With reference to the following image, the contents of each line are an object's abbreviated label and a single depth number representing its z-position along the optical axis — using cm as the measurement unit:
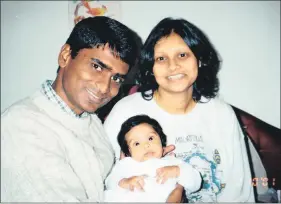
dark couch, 137
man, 82
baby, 92
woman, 112
